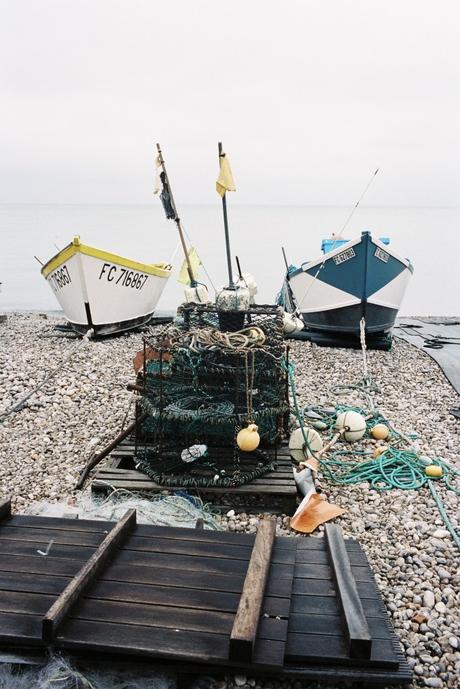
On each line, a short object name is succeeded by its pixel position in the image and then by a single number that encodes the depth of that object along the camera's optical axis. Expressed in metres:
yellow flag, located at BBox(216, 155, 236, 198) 5.98
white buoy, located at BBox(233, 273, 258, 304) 8.94
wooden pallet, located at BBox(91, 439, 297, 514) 4.73
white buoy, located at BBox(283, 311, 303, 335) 8.05
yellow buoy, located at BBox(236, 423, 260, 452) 4.60
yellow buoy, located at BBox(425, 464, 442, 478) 5.36
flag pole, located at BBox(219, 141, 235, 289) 5.63
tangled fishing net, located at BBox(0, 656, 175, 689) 2.54
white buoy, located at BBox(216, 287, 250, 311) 5.69
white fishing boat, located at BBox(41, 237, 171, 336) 12.11
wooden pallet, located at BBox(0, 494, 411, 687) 2.57
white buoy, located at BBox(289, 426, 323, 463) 5.57
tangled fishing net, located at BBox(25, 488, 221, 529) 4.21
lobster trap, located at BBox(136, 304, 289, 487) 4.86
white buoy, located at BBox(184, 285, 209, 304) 10.00
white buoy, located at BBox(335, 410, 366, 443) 6.24
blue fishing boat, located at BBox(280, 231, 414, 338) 12.03
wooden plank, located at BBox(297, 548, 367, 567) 3.35
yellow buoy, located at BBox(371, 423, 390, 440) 6.38
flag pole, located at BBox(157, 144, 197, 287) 8.44
